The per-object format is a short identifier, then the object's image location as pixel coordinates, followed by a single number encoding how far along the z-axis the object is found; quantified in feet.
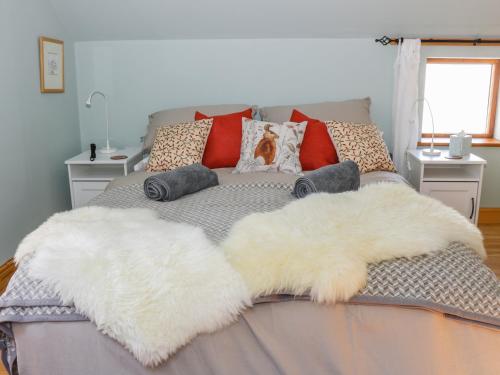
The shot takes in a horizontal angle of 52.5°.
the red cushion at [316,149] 9.71
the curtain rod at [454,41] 11.64
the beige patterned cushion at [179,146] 9.74
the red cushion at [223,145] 10.00
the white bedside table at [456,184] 10.59
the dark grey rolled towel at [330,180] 7.47
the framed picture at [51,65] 10.72
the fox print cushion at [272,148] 9.48
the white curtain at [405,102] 11.54
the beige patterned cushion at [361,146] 9.59
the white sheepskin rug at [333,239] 4.95
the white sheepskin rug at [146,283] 4.65
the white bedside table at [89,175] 10.84
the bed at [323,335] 4.89
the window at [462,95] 12.36
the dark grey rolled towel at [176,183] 7.57
